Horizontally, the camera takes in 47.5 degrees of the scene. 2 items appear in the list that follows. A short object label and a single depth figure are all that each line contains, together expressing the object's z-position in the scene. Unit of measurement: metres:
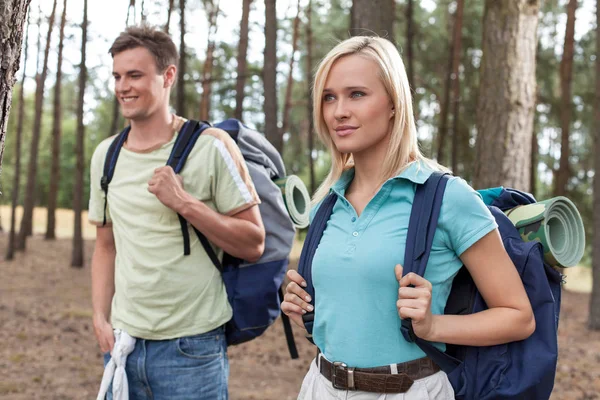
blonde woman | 1.83
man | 2.90
